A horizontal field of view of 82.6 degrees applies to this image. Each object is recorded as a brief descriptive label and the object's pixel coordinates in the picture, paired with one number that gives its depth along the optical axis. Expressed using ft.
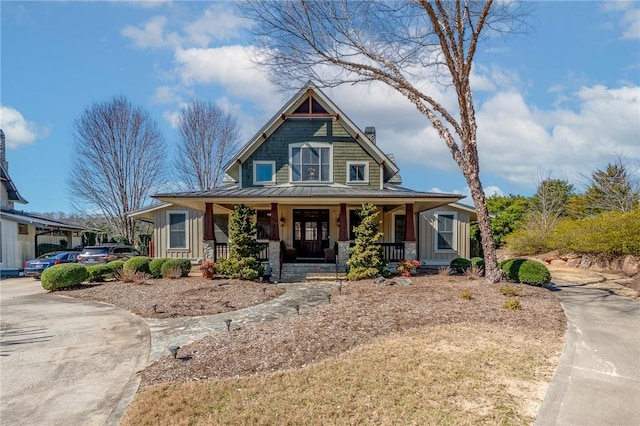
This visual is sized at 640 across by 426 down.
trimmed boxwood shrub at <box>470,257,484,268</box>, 50.43
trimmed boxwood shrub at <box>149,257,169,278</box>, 49.56
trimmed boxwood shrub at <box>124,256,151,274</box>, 48.49
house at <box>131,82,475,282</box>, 50.78
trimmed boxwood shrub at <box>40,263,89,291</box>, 43.86
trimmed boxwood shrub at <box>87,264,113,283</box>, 48.75
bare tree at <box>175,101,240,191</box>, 106.63
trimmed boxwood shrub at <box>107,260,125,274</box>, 50.24
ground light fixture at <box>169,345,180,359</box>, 18.89
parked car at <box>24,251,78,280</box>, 60.59
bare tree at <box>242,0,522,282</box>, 37.96
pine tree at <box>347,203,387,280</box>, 45.85
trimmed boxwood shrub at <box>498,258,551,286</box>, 38.34
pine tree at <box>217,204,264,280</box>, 46.26
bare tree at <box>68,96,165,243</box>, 86.79
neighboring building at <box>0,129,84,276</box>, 69.56
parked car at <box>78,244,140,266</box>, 58.54
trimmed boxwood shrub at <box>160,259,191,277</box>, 49.03
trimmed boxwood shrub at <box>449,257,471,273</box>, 51.26
